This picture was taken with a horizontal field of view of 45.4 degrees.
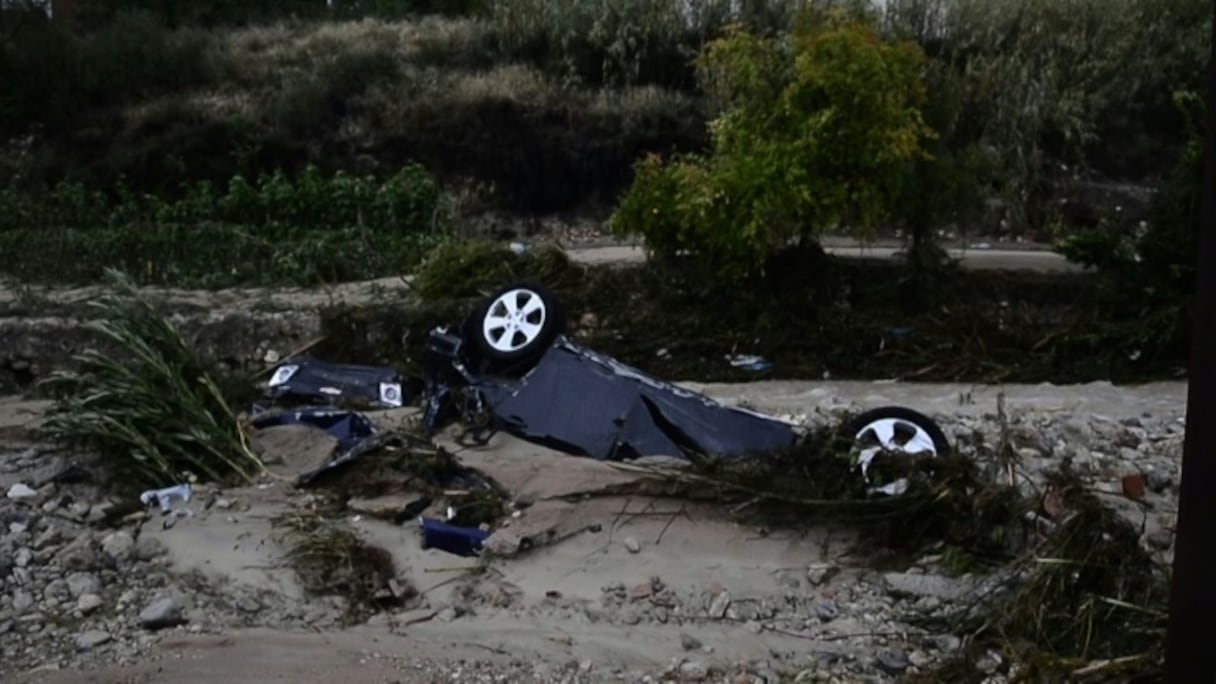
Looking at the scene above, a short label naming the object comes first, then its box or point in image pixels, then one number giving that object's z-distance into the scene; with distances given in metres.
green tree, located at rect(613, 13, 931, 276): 12.17
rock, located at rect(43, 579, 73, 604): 6.81
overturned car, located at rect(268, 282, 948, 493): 8.22
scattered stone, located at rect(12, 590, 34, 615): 6.69
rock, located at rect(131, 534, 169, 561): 7.27
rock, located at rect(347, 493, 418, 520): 7.63
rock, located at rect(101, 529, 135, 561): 7.23
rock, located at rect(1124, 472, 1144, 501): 7.54
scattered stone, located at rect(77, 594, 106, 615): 6.69
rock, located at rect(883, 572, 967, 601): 6.75
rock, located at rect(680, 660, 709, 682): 6.02
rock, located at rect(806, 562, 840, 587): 6.93
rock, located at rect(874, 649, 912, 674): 6.07
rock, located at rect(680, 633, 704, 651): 6.33
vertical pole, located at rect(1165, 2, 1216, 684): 3.30
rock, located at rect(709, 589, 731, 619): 6.65
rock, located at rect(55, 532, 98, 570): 7.11
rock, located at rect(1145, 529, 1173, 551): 6.89
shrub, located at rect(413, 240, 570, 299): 13.70
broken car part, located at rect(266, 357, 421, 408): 10.80
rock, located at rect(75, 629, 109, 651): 6.29
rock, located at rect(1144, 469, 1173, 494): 8.10
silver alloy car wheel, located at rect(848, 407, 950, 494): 7.97
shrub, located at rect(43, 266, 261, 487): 8.13
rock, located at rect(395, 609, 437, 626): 6.63
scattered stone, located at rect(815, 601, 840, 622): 6.61
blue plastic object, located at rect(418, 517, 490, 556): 7.20
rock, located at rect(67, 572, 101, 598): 6.86
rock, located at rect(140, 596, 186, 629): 6.52
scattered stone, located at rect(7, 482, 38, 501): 7.84
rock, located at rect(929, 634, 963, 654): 6.24
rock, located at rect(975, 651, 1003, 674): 5.92
